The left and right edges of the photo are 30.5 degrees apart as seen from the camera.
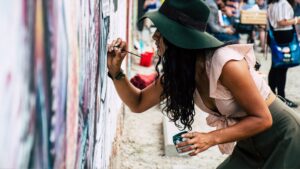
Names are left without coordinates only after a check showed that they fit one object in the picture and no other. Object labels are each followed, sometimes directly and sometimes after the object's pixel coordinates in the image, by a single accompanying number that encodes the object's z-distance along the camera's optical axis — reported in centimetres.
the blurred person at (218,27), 775
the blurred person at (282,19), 635
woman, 223
